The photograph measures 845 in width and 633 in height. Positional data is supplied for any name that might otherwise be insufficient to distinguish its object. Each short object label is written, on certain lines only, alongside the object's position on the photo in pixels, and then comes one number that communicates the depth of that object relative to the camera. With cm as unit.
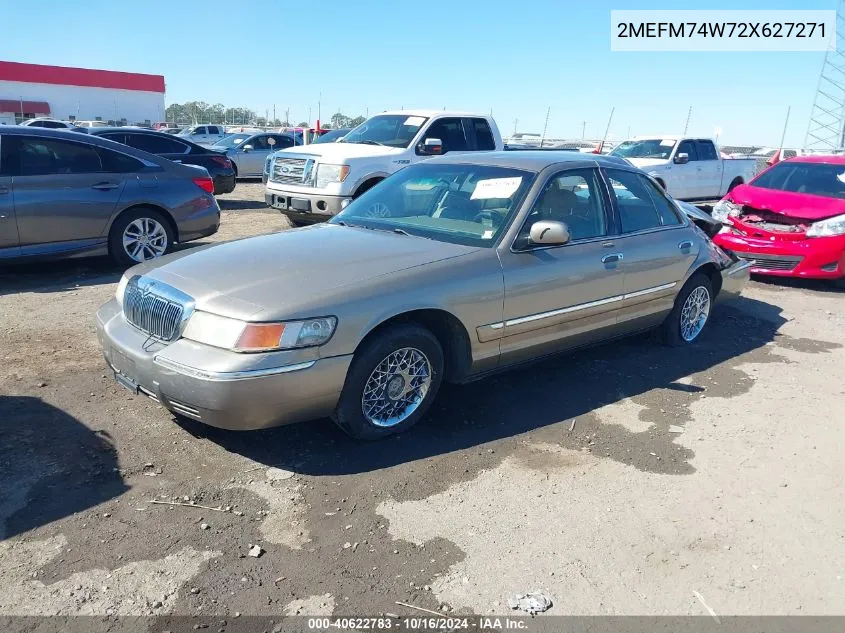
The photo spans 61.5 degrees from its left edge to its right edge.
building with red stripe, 6025
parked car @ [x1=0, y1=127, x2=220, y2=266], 718
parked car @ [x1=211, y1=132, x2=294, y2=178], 1950
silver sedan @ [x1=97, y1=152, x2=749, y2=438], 359
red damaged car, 857
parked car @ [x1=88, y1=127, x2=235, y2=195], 1288
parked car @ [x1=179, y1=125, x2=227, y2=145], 2991
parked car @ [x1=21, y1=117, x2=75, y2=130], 2352
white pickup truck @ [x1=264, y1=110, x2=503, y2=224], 1012
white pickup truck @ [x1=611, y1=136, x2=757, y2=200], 1523
